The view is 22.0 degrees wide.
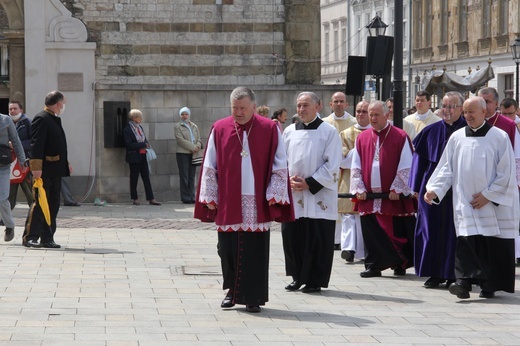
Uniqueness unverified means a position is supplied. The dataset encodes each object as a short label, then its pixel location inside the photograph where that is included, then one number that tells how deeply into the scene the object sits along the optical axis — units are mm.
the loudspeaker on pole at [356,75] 19062
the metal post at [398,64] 15297
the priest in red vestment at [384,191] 12711
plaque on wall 21703
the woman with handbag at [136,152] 21219
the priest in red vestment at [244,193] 10383
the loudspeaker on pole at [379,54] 17891
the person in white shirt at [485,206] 11234
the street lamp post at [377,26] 21531
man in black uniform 14625
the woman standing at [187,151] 21734
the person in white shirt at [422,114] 15430
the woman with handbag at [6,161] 14914
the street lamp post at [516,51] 33781
